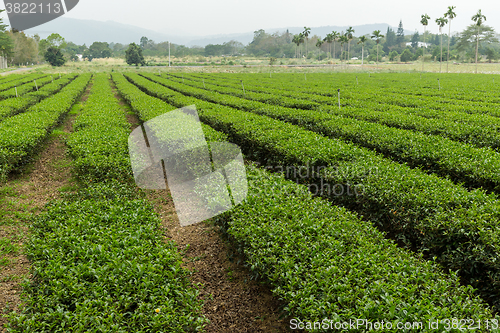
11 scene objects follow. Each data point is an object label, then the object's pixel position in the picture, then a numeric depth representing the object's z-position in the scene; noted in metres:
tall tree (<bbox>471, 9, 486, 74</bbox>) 67.69
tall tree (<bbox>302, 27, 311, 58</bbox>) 93.75
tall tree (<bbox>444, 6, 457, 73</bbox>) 70.81
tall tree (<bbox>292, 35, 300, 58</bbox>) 96.06
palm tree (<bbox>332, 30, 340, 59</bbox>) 93.13
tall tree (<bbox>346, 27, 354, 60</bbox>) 87.35
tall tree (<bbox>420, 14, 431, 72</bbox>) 77.00
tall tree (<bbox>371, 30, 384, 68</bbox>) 80.97
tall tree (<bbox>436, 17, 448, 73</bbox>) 75.19
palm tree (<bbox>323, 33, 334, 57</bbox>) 95.06
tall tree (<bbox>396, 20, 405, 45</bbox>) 156.88
